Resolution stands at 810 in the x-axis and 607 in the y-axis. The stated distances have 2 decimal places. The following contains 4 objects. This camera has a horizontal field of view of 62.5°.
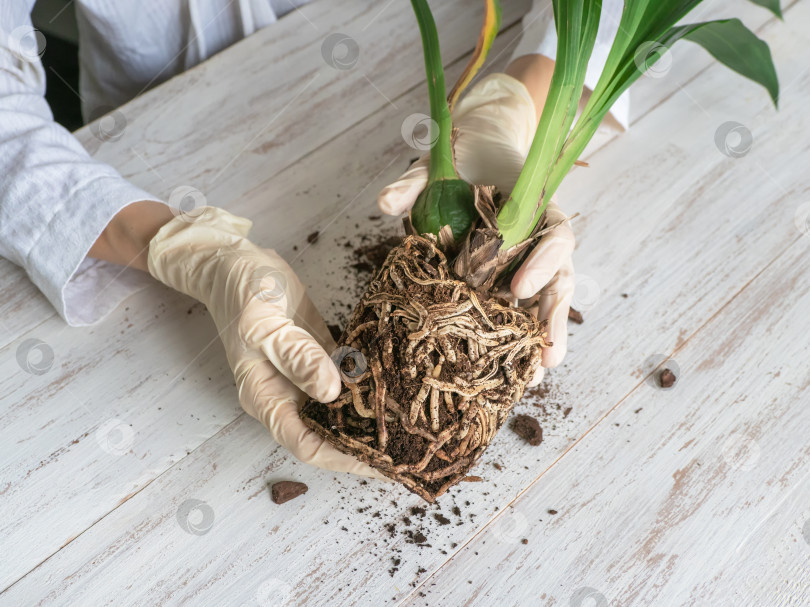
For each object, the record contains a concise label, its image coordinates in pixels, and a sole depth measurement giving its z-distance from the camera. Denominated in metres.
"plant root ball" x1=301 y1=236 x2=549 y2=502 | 0.78
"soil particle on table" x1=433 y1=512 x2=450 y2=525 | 0.86
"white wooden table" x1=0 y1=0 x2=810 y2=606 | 0.83
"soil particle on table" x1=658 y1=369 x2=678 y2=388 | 0.95
